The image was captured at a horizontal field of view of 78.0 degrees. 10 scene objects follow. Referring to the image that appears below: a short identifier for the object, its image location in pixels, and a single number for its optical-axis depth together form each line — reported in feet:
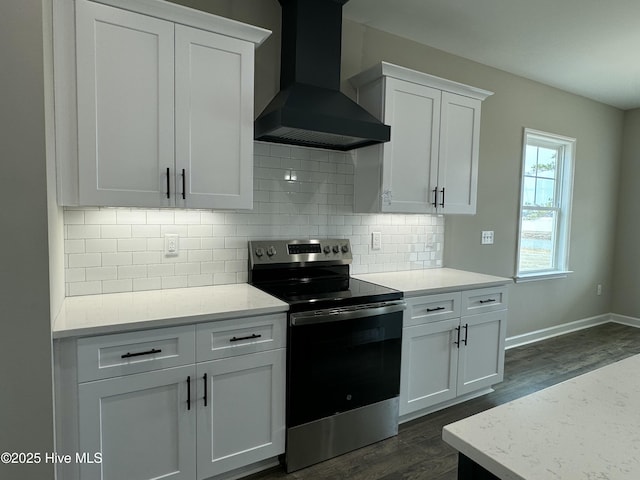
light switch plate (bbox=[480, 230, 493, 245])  12.47
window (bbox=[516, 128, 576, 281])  13.93
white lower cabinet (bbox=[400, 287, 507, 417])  8.36
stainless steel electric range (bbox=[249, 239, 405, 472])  6.89
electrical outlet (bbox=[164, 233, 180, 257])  7.68
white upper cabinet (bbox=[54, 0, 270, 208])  5.90
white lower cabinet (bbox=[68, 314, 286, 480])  5.48
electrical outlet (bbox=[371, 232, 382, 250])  10.16
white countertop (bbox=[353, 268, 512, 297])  8.53
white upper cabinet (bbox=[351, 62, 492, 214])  8.77
